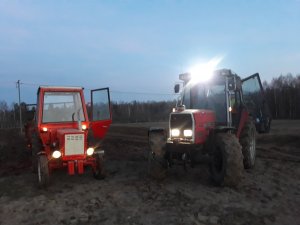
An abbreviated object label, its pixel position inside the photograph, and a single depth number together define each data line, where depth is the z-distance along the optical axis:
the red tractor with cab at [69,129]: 5.11
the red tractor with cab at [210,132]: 4.81
